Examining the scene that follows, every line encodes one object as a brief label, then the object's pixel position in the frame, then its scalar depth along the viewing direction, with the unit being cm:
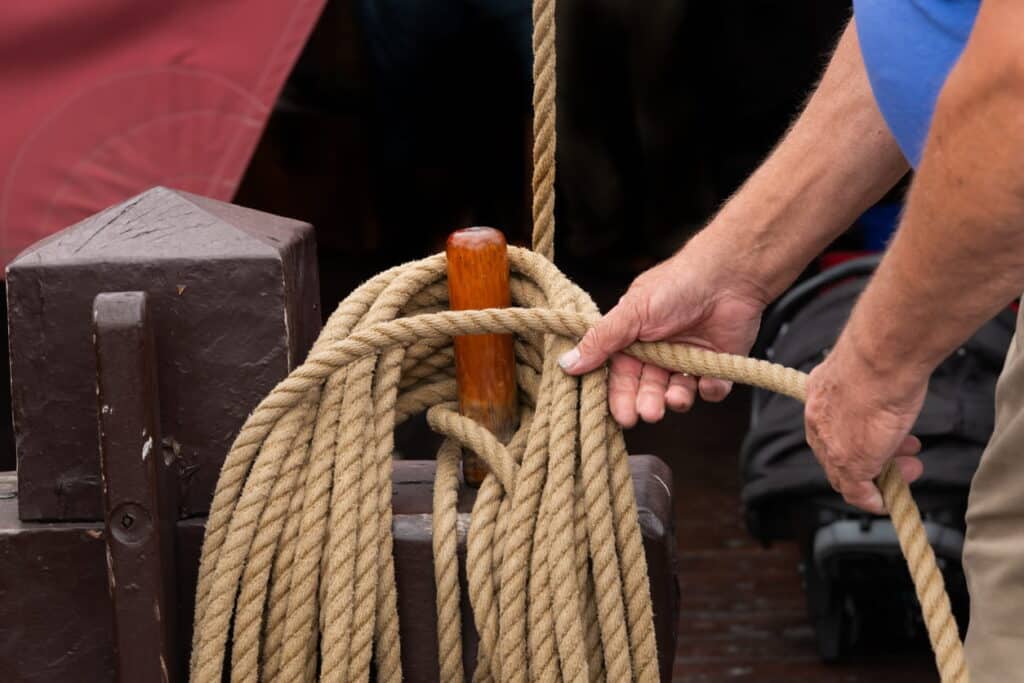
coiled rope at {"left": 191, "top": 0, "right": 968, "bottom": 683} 227
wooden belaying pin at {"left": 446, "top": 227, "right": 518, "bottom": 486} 233
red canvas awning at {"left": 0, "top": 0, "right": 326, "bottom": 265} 327
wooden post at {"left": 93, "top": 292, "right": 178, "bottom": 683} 224
